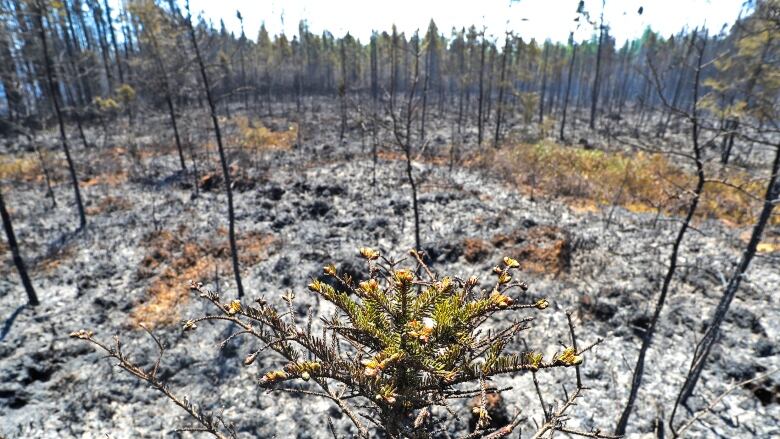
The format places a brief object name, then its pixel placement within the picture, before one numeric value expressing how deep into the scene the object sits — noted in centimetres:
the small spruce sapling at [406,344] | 182
